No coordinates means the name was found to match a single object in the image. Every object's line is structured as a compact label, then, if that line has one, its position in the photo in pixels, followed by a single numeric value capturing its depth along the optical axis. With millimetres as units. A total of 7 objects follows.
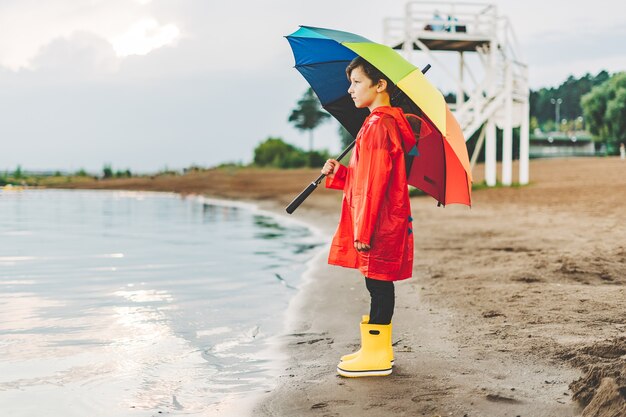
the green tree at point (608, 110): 55531
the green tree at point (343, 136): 78750
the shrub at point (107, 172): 53094
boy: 4102
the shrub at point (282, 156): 51688
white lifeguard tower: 25781
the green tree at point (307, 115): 75688
